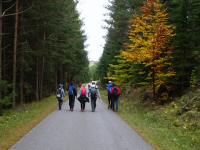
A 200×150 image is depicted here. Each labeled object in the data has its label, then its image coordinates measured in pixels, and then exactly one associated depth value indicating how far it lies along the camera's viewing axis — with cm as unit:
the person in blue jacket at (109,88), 2687
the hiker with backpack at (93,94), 2587
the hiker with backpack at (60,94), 2679
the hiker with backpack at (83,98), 2625
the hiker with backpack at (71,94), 2642
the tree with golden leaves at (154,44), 2477
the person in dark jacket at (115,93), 2594
